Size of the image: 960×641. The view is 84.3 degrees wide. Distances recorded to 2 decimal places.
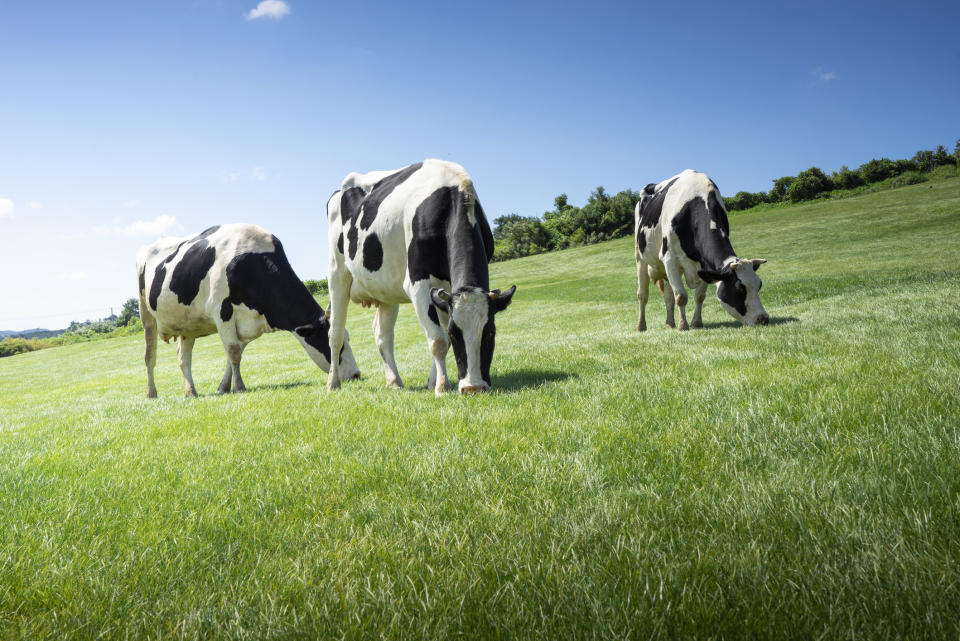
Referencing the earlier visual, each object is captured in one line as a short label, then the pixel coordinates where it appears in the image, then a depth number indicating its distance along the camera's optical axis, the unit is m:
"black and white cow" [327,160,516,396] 5.77
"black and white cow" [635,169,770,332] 10.43
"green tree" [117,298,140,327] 58.95
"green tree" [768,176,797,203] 60.81
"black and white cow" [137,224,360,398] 10.36
